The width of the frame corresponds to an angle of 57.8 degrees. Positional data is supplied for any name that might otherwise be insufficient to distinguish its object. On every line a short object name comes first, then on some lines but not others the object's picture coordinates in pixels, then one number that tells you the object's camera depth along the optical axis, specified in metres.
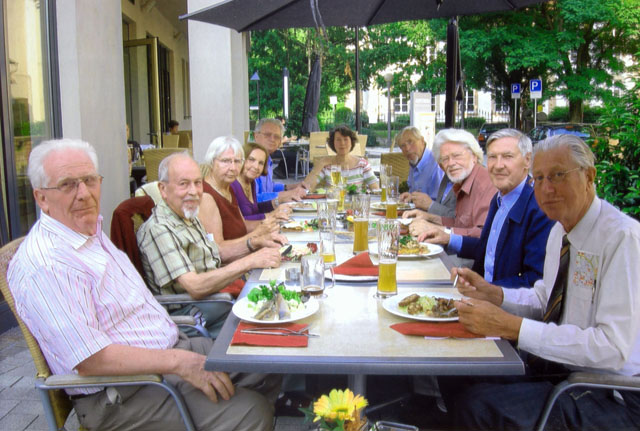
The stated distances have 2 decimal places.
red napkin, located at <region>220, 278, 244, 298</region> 3.18
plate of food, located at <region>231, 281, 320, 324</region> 1.90
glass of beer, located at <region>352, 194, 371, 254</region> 2.96
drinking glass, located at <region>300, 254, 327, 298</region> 2.16
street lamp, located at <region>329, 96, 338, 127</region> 29.52
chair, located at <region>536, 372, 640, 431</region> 1.67
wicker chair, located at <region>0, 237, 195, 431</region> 1.77
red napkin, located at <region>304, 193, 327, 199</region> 5.33
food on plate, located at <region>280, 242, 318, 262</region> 2.82
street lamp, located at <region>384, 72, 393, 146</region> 25.39
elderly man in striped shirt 1.76
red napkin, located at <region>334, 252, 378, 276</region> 2.50
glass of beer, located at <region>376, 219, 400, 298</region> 2.13
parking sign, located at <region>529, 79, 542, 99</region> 18.84
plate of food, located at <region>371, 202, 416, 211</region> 4.54
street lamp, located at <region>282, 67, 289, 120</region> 16.44
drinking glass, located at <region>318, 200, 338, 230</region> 2.94
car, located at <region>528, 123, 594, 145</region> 15.28
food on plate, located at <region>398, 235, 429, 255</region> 2.86
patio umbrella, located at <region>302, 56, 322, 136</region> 11.25
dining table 1.56
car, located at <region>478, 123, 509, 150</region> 22.41
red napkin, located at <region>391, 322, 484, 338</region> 1.74
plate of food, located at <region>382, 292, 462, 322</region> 1.88
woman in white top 6.20
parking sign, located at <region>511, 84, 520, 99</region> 20.98
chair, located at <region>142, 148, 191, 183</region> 6.50
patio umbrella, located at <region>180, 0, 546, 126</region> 4.51
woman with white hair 3.38
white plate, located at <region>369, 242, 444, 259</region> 2.83
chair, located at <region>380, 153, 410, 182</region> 7.75
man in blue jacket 2.58
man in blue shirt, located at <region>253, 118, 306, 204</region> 5.51
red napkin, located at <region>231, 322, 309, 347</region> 1.69
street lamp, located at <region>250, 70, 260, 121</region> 21.80
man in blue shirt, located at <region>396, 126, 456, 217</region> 6.05
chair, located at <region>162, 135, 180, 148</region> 10.57
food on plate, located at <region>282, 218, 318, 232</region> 3.67
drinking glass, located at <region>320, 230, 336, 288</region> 2.62
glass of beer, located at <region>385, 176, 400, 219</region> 4.54
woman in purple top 4.64
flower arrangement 1.10
